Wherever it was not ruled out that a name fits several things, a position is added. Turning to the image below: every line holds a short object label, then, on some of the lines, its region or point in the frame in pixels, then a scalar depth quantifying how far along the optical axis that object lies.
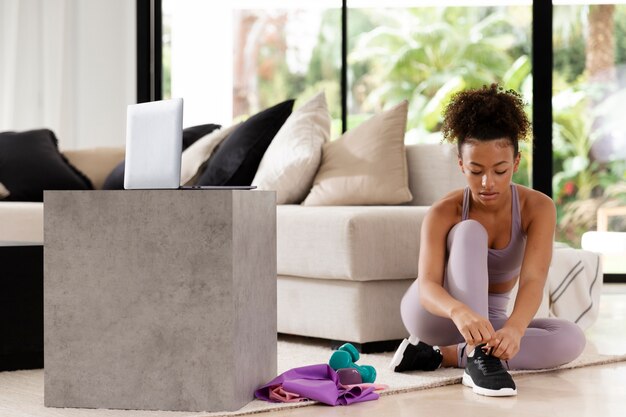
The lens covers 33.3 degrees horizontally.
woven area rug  2.50
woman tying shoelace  2.76
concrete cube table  2.49
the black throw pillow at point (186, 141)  5.19
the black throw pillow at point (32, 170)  5.37
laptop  2.53
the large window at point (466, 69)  6.20
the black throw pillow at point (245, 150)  4.55
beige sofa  3.52
